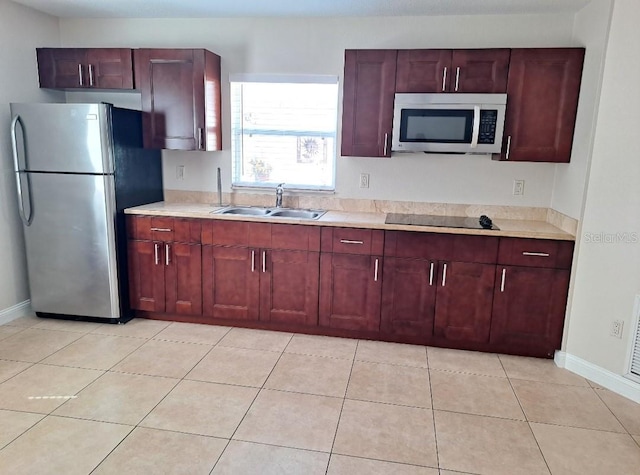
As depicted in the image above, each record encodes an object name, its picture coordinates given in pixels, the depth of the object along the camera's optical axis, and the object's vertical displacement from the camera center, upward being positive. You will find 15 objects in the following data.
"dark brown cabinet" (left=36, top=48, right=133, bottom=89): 3.48 +0.64
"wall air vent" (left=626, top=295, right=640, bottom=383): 2.61 -1.05
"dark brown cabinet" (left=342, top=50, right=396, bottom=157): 3.19 +0.40
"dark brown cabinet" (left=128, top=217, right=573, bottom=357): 3.03 -0.89
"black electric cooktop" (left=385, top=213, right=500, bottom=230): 3.12 -0.44
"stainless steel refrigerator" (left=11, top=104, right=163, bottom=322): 3.22 -0.36
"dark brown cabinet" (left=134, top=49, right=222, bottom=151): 3.40 +0.44
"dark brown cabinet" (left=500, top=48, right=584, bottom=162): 2.98 +0.40
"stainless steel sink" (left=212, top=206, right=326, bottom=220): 3.59 -0.45
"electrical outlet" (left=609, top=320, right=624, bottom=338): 2.70 -0.97
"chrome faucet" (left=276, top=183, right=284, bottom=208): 3.71 -0.31
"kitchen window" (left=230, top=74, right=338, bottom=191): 3.66 +0.21
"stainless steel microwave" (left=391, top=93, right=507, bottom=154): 3.06 +0.26
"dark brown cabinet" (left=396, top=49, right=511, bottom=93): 3.05 +0.61
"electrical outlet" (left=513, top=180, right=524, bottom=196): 3.45 -0.19
